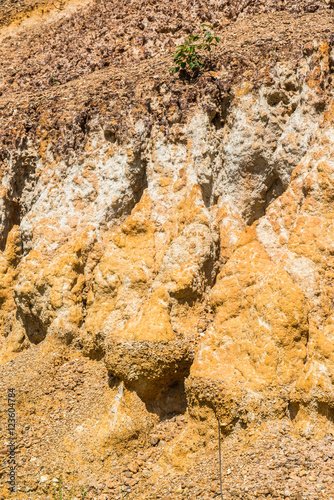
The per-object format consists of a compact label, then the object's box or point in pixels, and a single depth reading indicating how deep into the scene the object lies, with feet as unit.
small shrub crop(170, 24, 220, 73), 24.81
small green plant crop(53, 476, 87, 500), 18.35
